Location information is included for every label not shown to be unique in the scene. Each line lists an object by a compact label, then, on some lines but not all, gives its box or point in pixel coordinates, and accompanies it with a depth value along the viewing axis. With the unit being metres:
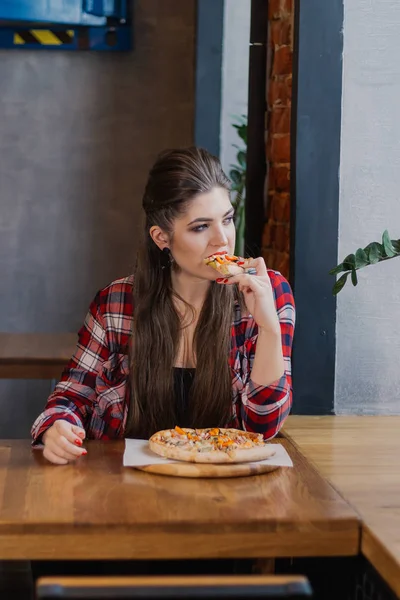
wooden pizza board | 1.87
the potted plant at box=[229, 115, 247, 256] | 5.14
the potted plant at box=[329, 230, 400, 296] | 2.36
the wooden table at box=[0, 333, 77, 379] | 3.57
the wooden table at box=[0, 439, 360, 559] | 1.58
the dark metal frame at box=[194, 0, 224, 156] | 4.57
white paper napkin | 1.93
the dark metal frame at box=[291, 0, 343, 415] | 2.69
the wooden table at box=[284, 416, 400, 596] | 1.53
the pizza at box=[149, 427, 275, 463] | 1.91
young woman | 2.24
